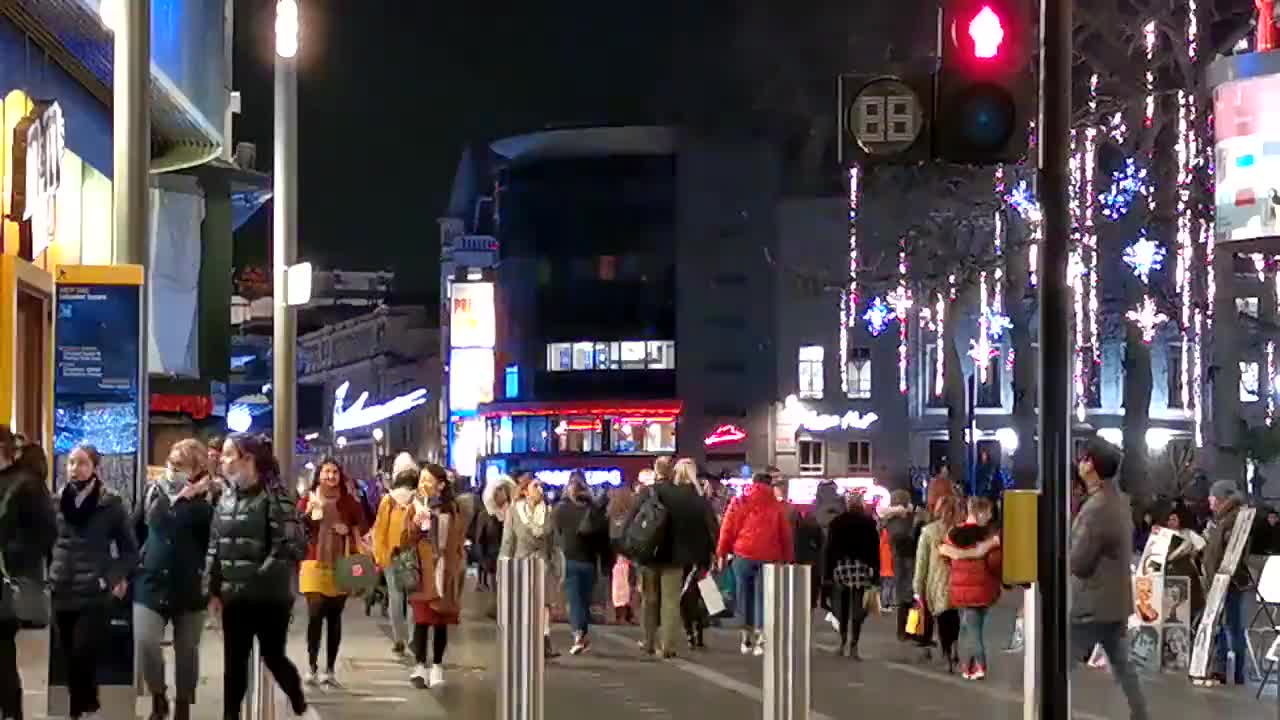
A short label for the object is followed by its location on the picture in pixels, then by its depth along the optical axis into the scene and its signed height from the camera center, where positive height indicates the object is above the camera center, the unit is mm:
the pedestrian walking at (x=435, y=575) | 19141 -1018
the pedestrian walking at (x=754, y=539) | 23781 -903
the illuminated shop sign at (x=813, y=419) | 83188 +1171
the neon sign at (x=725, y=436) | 93250 +640
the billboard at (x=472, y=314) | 102625 +6116
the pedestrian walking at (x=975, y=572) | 21141 -1102
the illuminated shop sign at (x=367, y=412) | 117812 +2079
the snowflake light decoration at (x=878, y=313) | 51344 +3135
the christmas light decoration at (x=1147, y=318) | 35906 +2163
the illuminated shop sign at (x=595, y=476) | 97000 -1020
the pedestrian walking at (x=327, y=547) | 18922 -781
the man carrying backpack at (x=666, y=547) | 23438 -962
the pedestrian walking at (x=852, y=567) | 23750 -1197
